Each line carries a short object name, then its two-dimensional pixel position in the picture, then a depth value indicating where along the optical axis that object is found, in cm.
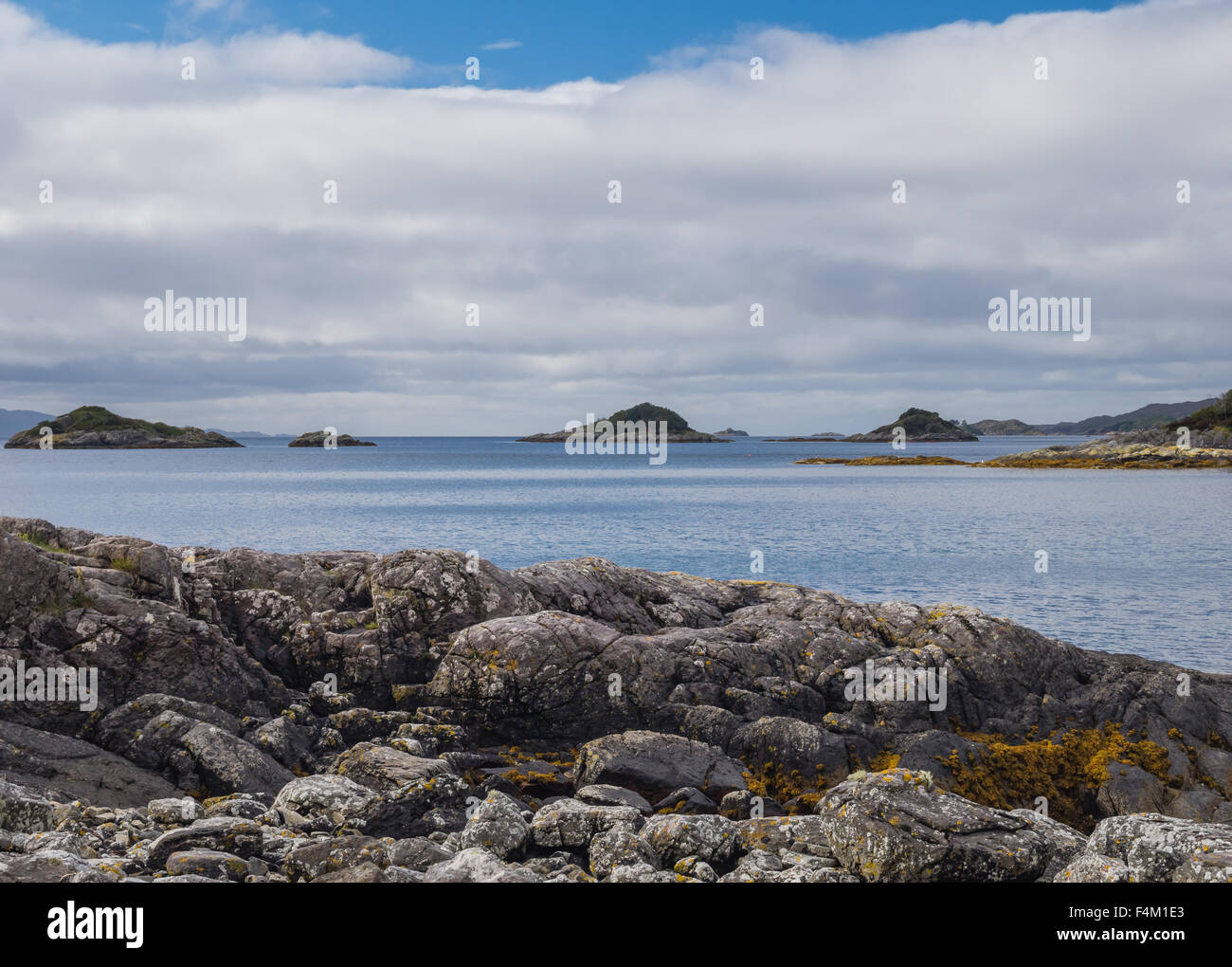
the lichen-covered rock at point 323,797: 1280
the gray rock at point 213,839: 1063
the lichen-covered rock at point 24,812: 1148
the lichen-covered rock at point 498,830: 1173
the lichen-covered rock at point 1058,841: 1073
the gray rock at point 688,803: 1470
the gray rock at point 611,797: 1435
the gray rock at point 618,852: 1110
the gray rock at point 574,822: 1214
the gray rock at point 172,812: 1222
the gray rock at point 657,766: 1557
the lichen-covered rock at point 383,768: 1412
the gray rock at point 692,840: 1143
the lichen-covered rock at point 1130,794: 1698
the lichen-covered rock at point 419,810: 1293
